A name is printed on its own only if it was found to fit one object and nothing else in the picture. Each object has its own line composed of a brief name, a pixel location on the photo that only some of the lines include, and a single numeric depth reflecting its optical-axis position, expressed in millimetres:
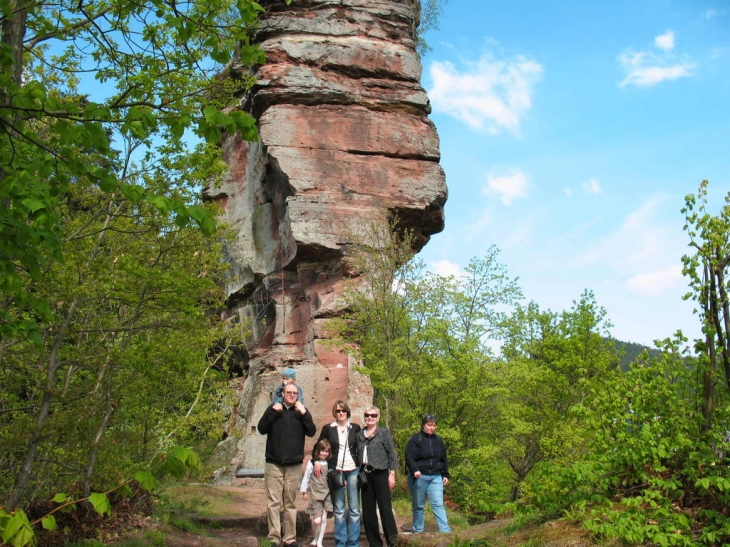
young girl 8055
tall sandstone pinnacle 17234
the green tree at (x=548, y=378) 15552
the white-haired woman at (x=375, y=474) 8125
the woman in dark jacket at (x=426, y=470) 8812
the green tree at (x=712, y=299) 6285
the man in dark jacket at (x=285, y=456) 8008
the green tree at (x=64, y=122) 4258
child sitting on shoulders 8320
